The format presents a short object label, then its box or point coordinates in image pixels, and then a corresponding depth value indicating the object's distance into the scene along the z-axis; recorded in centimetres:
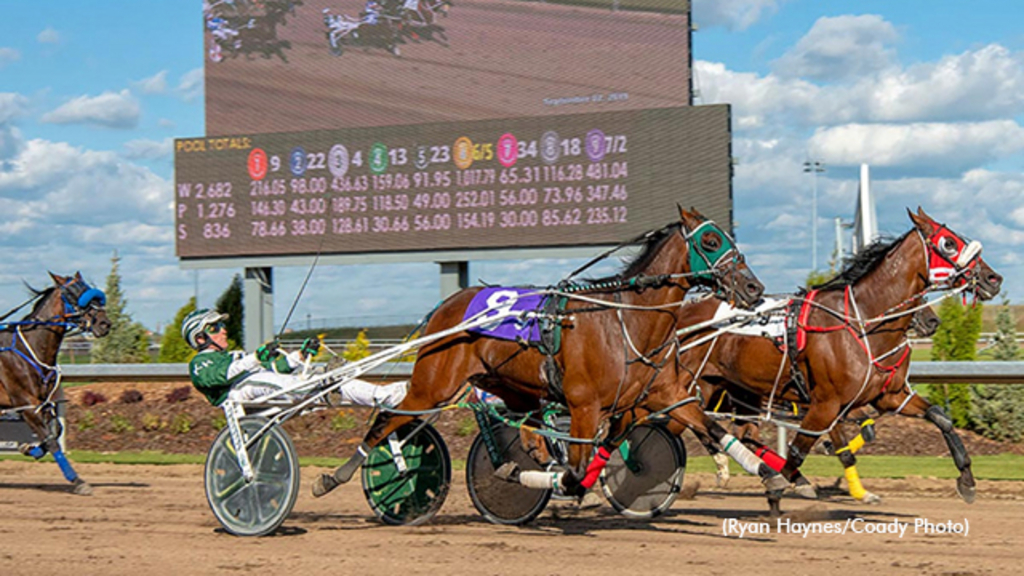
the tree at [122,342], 2461
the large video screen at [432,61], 2195
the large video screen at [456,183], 2123
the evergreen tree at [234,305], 2927
